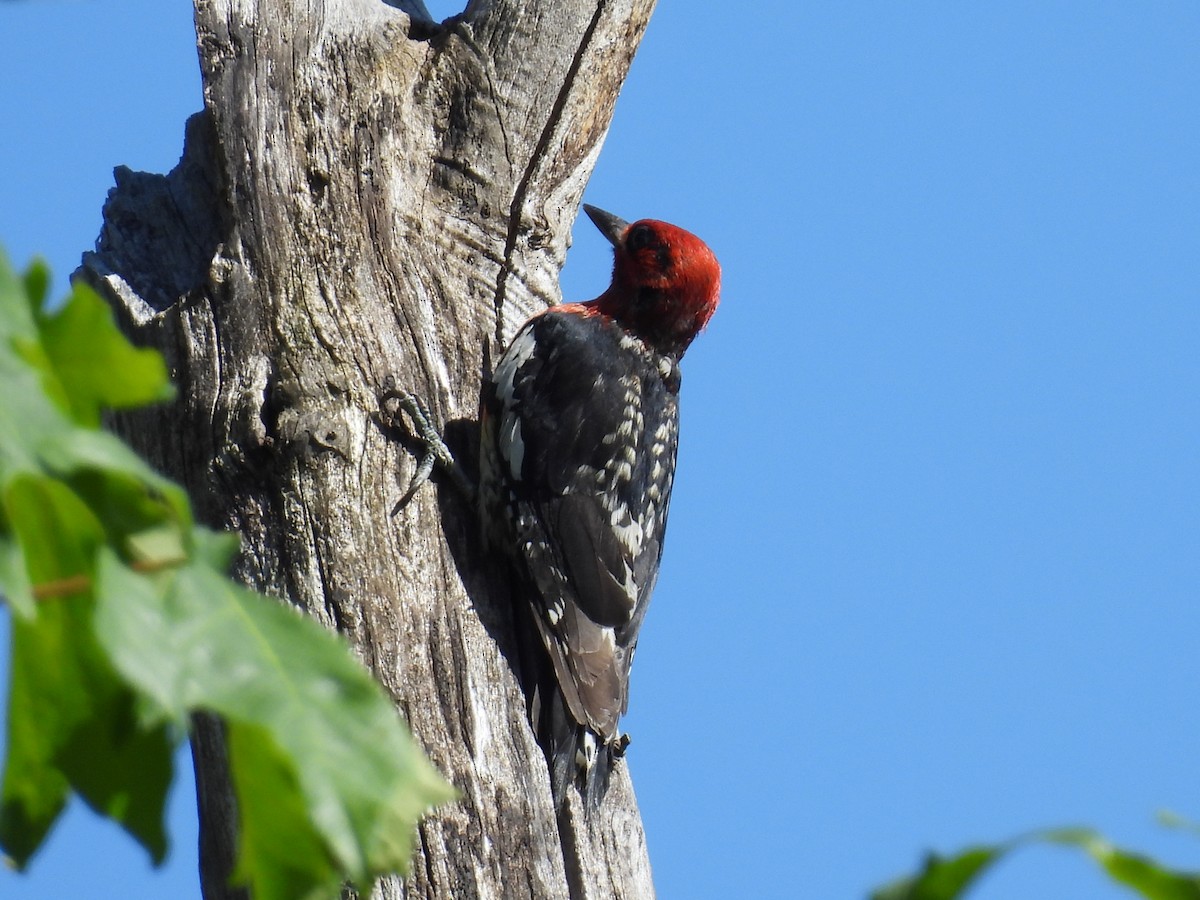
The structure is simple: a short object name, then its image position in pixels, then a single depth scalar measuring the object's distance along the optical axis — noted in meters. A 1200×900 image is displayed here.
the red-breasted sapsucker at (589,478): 6.98
